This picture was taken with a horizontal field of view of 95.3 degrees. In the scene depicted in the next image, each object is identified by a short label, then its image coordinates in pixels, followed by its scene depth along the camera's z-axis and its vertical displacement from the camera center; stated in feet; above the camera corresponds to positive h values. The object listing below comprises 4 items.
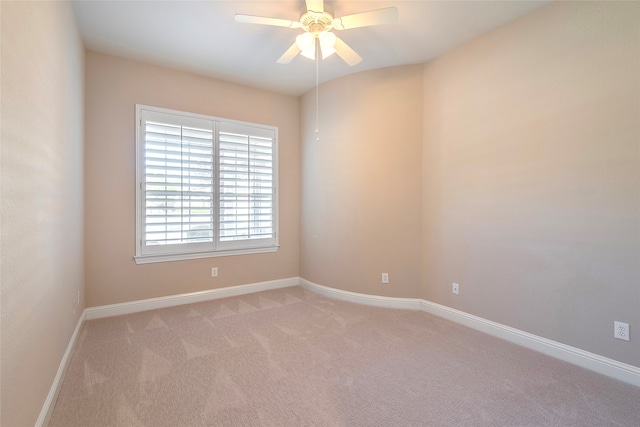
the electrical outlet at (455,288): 10.21 -2.63
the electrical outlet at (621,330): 6.74 -2.72
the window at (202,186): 11.12 +1.14
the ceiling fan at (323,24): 6.79 +4.69
